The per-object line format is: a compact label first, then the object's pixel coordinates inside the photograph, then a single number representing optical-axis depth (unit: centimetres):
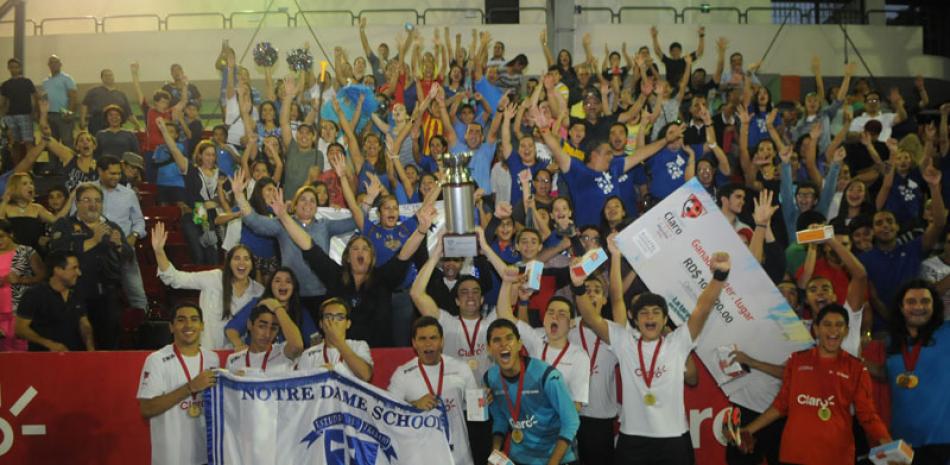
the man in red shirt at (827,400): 729
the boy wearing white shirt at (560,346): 763
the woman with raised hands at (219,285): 884
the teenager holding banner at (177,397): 755
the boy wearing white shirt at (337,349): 768
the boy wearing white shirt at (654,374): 747
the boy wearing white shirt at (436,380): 758
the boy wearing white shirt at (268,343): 790
